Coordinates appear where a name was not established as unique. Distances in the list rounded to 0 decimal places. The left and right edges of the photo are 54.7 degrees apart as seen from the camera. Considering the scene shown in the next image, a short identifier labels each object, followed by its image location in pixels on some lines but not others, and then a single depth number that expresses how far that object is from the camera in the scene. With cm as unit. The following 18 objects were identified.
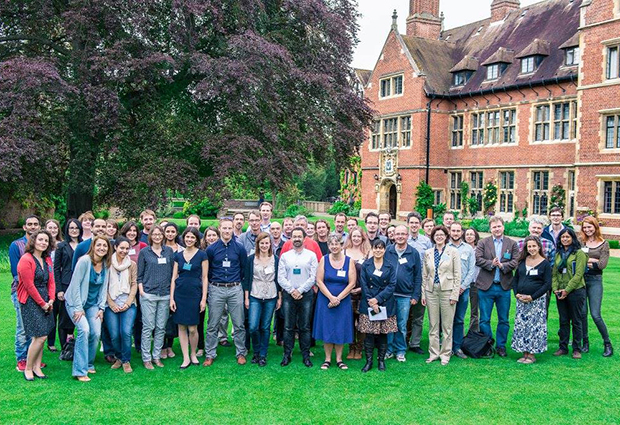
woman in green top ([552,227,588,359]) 721
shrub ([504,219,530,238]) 2360
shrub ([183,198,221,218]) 3475
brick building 2269
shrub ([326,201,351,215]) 3844
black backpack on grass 736
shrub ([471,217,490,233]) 2589
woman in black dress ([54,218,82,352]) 695
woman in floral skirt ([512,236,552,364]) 706
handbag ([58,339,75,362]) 709
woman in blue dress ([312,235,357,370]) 686
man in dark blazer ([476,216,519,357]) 739
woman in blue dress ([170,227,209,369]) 680
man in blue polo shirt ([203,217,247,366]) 695
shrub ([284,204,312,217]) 3659
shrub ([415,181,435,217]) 3080
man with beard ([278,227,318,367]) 690
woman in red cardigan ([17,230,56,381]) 618
